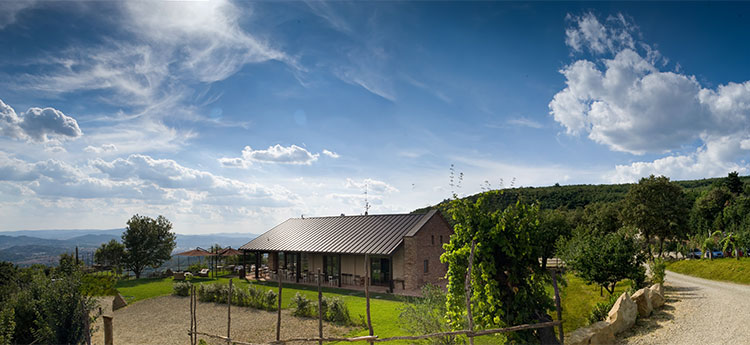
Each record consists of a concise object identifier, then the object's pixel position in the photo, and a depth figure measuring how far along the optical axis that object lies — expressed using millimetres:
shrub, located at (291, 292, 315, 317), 15698
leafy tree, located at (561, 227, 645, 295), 14750
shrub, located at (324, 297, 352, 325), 14234
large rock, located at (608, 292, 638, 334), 10422
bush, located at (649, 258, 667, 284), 15625
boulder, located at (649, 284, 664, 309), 12328
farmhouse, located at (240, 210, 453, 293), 21391
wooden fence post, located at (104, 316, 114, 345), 10938
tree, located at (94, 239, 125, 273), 35625
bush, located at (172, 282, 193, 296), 22078
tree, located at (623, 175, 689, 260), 29328
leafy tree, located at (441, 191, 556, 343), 8039
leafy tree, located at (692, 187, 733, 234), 57688
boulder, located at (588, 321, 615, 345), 9488
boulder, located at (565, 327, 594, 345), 9141
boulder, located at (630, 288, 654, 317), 11617
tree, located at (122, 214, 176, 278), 34969
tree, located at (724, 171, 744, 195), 60625
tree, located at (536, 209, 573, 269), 28397
